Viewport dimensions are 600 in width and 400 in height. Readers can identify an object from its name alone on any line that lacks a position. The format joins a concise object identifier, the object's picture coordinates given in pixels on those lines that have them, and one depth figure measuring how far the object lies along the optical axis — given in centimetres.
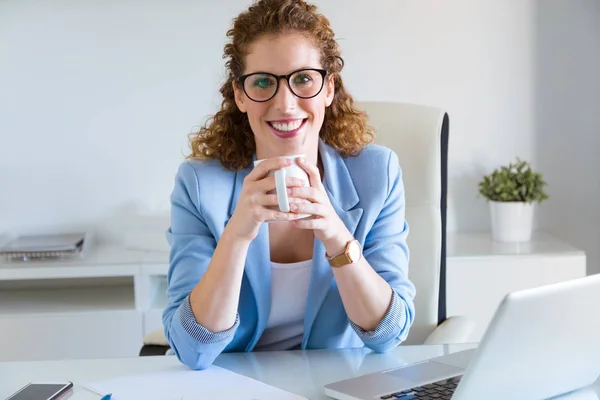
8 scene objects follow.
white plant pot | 291
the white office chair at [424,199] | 185
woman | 138
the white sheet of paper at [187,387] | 119
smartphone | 117
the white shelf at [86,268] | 276
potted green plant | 291
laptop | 98
